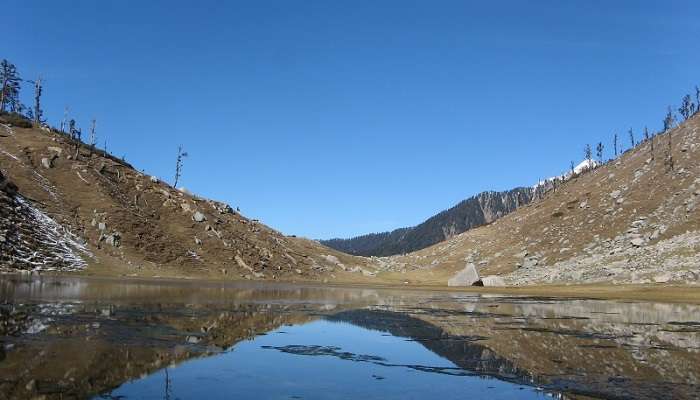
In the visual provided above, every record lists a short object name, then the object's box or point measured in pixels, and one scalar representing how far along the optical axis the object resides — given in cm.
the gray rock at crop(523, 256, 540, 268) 13749
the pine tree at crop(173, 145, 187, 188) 14868
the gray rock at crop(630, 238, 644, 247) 11708
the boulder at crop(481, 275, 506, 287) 11250
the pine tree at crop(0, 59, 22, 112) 15100
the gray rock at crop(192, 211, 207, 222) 11722
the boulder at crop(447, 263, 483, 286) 10944
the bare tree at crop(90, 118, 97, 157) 13230
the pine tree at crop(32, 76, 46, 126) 14075
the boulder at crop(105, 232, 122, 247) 9750
